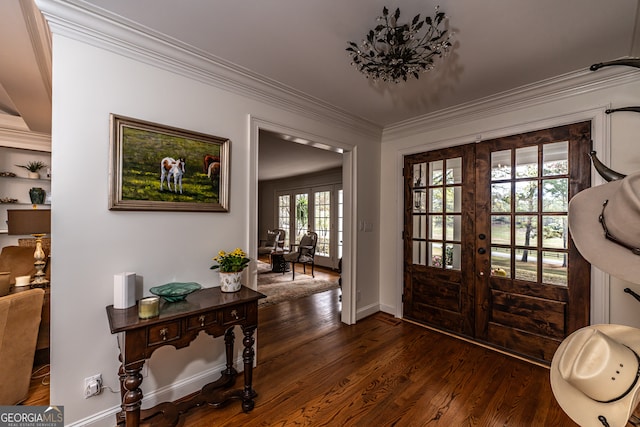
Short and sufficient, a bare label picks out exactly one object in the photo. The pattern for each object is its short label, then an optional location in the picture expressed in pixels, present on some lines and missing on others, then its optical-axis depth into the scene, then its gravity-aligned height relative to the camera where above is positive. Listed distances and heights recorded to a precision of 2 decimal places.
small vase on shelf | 3.52 +0.26
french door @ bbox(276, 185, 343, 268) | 6.59 -0.09
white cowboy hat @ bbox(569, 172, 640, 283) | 0.89 -0.04
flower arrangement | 1.87 -0.35
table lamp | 2.14 -0.07
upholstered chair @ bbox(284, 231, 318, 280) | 5.53 -0.86
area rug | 4.21 -1.36
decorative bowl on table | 1.60 -0.49
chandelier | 1.51 +1.10
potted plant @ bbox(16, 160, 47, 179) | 3.61 +0.65
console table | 1.32 -0.70
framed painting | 1.63 +0.32
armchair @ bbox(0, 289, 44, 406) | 1.62 -0.84
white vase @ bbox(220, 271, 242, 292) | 1.87 -0.49
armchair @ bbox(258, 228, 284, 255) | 6.70 -0.76
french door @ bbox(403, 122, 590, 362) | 2.22 -0.28
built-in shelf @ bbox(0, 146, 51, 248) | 3.43 +0.46
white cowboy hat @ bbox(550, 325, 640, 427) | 0.83 -0.56
